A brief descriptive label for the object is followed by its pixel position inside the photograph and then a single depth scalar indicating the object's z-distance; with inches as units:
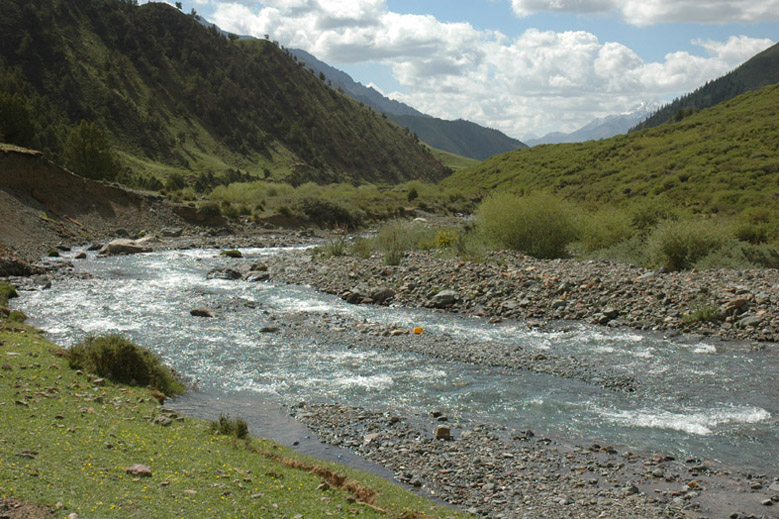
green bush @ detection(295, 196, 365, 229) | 1943.9
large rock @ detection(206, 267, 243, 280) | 1032.4
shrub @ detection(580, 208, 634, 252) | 1107.9
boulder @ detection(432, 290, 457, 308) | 808.9
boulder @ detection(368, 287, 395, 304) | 846.4
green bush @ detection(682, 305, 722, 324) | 659.4
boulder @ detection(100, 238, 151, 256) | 1239.5
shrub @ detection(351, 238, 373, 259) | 1130.6
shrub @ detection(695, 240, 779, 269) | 858.1
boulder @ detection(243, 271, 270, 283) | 1013.8
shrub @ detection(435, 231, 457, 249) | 1152.6
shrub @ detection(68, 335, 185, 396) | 437.4
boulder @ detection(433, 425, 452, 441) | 382.0
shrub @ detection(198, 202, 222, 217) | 1745.8
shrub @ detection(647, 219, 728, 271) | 898.1
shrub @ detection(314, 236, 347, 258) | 1174.1
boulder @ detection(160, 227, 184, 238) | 1564.7
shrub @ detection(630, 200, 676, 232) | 1186.0
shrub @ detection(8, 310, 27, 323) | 610.9
